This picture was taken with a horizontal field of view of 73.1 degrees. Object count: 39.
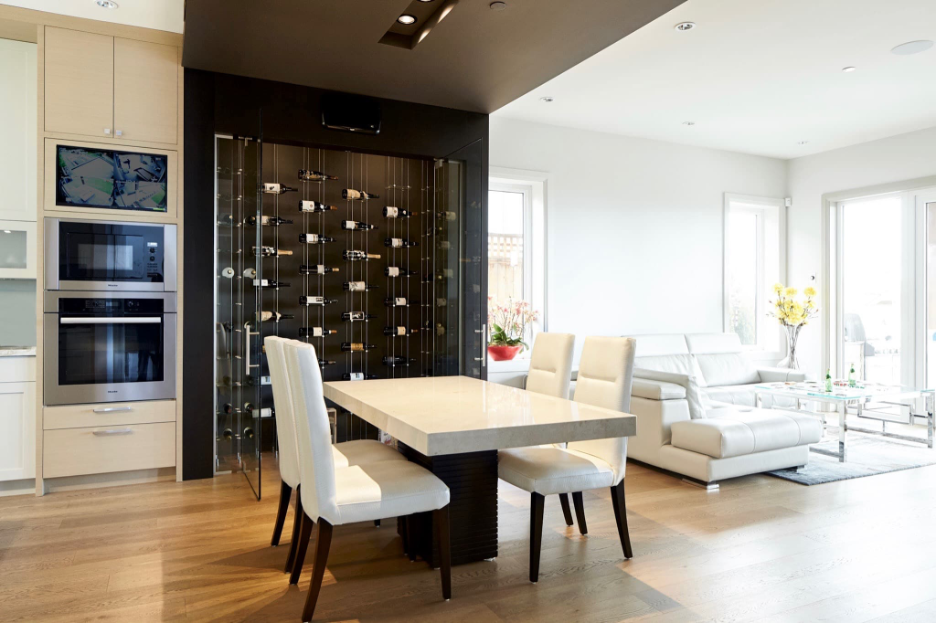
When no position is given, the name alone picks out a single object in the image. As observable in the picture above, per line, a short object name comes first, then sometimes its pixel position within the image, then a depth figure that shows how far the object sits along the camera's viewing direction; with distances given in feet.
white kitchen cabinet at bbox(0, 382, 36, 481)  12.16
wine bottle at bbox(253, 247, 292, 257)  14.78
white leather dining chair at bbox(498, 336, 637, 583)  8.43
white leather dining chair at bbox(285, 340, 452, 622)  7.10
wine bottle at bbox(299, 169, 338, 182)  15.33
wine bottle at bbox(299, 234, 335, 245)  15.39
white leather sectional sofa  12.81
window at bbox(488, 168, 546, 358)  19.43
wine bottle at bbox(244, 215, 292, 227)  14.83
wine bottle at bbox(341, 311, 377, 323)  15.97
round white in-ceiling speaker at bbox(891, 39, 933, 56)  13.41
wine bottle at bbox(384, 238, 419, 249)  16.07
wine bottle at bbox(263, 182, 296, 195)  14.80
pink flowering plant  19.01
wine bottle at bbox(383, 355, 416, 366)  16.26
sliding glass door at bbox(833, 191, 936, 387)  20.02
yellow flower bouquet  19.92
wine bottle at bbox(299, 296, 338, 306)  15.34
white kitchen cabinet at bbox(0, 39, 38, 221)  12.96
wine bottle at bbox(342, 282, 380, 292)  15.72
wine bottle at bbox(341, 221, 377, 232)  15.74
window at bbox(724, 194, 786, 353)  23.95
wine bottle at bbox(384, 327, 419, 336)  16.12
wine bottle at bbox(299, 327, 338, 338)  15.46
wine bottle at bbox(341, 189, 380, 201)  15.87
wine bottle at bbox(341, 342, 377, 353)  15.96
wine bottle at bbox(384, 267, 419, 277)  16.10
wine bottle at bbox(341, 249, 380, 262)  15.76
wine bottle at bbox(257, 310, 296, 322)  14.70
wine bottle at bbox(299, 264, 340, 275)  15.39
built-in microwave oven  12.28
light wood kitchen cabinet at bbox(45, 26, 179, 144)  12.31
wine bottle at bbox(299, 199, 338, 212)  15.07
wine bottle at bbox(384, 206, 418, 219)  15.99
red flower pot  17.84
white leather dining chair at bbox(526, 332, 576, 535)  10.51
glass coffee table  15.02
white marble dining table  6.92
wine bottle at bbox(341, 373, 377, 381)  15.84
